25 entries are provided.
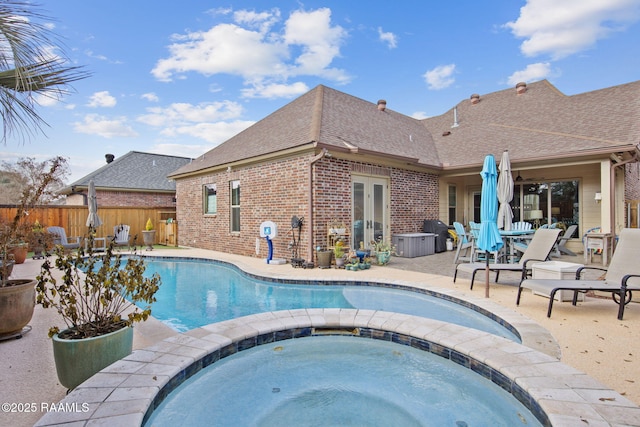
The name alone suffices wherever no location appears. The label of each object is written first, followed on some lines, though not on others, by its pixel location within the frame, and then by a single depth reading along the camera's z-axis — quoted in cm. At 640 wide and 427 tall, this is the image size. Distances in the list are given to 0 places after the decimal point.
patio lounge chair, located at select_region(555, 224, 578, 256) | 977
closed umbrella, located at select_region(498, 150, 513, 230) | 733
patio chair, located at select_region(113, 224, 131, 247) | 1335
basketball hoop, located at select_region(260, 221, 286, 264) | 906
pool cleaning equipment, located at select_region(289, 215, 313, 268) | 846
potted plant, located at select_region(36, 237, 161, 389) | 259
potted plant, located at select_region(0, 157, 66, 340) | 351
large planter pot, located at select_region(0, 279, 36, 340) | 354
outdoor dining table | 801
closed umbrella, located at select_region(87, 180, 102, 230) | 1180
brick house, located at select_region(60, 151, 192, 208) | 1742
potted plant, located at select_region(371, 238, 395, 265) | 863
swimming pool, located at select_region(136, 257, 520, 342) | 487
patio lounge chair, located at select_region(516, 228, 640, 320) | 419
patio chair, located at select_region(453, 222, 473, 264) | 861
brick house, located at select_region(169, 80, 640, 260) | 879
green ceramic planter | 257
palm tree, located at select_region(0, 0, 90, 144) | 226
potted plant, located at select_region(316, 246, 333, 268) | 830
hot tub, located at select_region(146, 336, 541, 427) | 265
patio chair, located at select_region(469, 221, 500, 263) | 857
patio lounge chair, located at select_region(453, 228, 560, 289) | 582
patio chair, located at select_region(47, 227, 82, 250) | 1147
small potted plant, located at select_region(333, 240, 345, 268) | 828
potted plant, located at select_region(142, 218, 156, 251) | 1380
